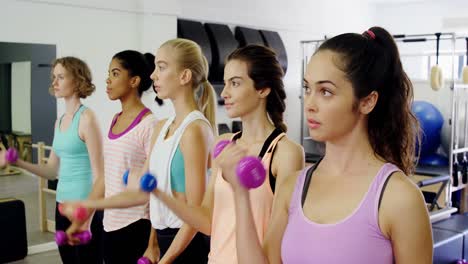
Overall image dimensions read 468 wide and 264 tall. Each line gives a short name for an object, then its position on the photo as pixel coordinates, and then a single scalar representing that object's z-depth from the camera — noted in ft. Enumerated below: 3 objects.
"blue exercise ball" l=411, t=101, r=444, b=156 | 21.02
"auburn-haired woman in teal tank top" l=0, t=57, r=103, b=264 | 9.00
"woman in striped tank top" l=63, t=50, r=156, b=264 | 8.13
